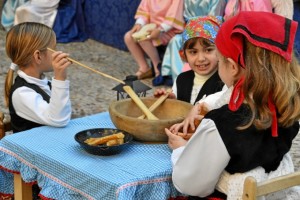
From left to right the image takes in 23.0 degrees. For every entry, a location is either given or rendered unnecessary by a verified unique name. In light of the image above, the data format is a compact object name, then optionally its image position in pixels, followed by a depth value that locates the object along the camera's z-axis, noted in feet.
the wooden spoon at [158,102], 9.42
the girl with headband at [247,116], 7.04
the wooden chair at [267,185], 6.77
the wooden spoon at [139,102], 9.00
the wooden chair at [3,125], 10.16
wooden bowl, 8.34
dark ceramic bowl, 8.03
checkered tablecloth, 7.51
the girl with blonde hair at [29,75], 10.02
